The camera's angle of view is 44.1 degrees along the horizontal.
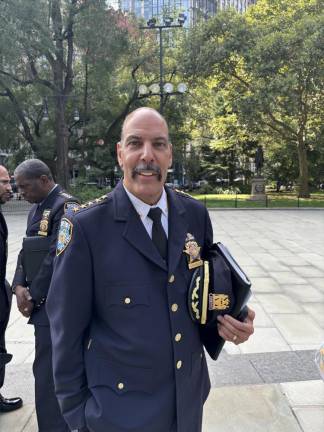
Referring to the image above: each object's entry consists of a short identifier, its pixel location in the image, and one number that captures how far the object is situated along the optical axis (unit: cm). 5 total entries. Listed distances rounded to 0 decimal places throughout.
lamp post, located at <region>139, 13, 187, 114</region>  1738
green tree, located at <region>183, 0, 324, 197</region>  2047
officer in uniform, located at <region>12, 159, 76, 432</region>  261
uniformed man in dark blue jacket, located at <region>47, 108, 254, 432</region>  165
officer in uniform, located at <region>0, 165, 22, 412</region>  307
